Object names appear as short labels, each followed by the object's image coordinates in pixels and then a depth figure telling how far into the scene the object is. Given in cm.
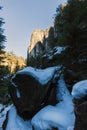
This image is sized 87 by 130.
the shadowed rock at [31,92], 557
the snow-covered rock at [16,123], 560
